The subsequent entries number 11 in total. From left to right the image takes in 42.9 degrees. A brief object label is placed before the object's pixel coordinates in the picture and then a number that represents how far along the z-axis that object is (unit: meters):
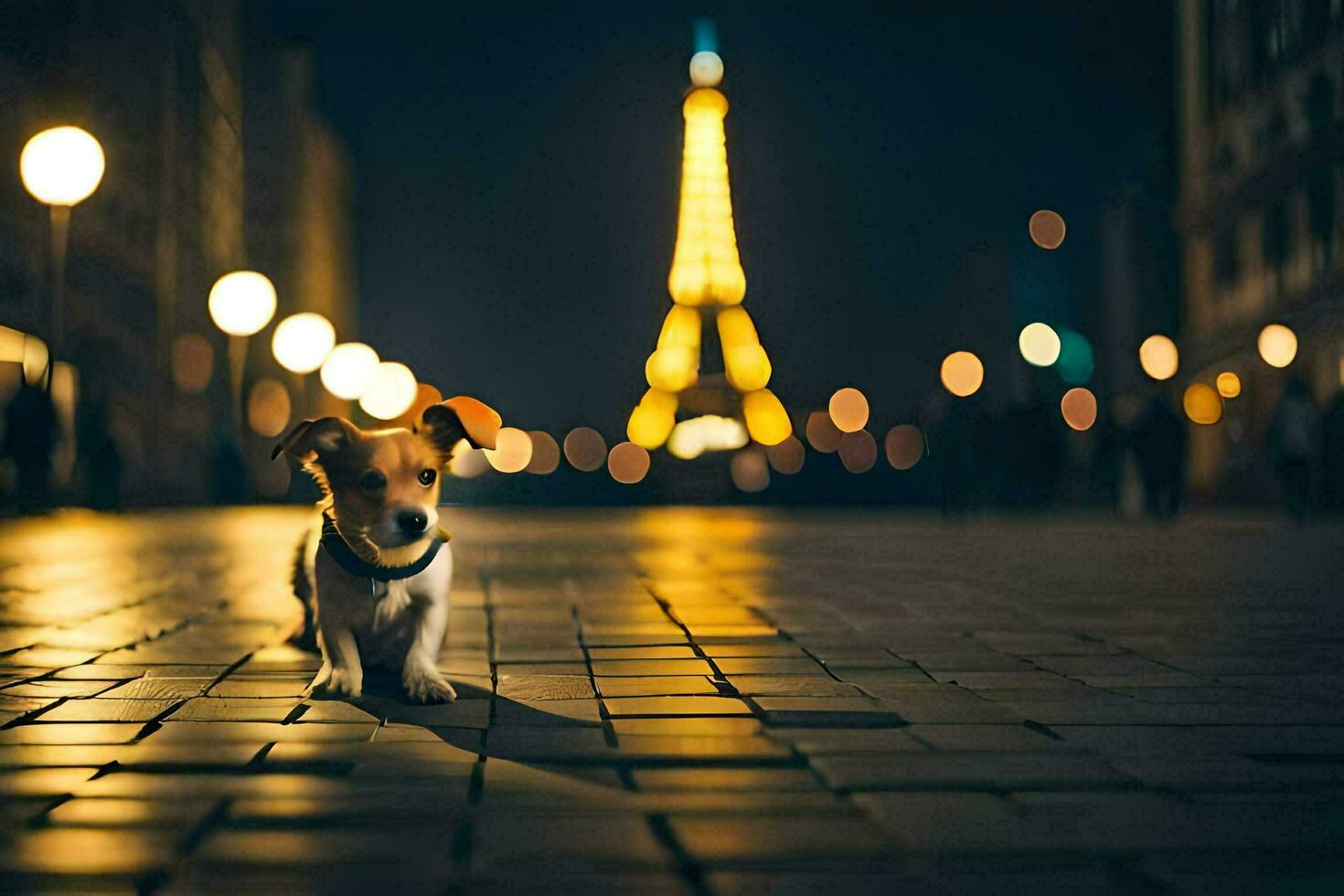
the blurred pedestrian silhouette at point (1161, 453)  21.89
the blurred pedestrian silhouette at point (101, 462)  25.86
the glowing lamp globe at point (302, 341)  27.31
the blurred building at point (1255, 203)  32.91
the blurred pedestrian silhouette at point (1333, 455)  22.77
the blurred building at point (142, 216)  26.94
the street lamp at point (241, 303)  23.45
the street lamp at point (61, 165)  16.70
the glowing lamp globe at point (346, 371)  35.78
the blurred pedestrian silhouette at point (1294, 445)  20.14
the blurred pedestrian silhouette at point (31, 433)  22.03
